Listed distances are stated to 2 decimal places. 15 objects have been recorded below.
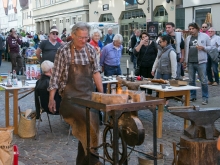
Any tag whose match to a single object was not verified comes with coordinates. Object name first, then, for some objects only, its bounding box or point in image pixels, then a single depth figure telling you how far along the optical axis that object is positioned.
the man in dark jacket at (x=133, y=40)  14.45
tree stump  4.05
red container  4.36
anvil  4.07
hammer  4.17
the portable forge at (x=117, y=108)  3.56
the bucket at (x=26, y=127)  6.06
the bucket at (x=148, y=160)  4.26
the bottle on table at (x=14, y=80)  6.59
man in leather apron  4.23
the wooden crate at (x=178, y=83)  6.23
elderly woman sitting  6.04
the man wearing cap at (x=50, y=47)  8.20
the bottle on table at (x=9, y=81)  6.37
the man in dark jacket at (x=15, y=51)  14.16
